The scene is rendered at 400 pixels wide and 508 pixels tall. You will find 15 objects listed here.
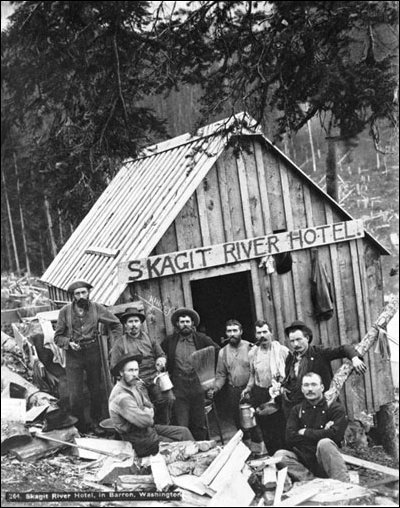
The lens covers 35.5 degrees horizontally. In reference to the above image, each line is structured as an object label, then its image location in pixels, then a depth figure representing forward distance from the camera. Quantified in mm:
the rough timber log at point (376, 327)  8000
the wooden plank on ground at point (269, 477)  5695
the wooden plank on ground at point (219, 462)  5617
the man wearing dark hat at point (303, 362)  6570
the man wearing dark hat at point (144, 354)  6703
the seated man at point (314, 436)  5953
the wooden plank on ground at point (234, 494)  5445
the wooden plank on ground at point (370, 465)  6249
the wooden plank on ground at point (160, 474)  5578
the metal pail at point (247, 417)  6879
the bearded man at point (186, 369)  6906
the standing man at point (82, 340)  6766
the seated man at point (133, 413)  6090
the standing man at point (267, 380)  6777
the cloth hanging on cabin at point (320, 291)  8234
